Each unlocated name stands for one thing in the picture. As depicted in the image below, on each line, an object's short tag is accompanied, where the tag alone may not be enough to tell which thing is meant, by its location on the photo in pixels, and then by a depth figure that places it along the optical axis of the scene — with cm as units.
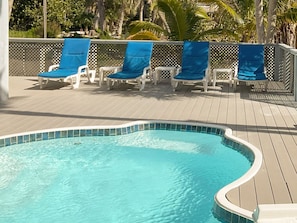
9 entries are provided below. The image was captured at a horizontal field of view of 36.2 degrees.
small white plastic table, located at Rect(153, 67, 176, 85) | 1179
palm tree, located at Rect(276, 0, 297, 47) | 1577
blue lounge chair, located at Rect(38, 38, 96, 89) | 1139
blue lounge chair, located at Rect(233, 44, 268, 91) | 1098
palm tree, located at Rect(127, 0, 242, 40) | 1474
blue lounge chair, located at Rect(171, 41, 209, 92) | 1094
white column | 947
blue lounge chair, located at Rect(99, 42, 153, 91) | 1123
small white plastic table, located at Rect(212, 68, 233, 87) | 1129
